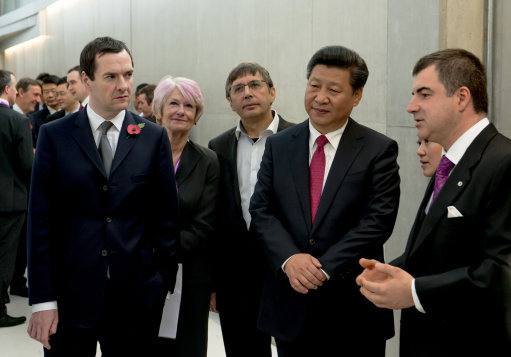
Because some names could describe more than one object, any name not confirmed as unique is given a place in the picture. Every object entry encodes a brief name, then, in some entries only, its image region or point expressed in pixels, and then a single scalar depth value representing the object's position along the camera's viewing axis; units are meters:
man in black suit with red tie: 2.39
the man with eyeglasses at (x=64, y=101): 6.07
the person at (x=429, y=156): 2.57
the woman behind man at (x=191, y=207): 2.97
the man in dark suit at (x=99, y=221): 2.36
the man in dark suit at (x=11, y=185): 5.01
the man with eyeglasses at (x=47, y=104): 7.19
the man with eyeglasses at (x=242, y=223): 3.11
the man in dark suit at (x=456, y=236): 1.79
